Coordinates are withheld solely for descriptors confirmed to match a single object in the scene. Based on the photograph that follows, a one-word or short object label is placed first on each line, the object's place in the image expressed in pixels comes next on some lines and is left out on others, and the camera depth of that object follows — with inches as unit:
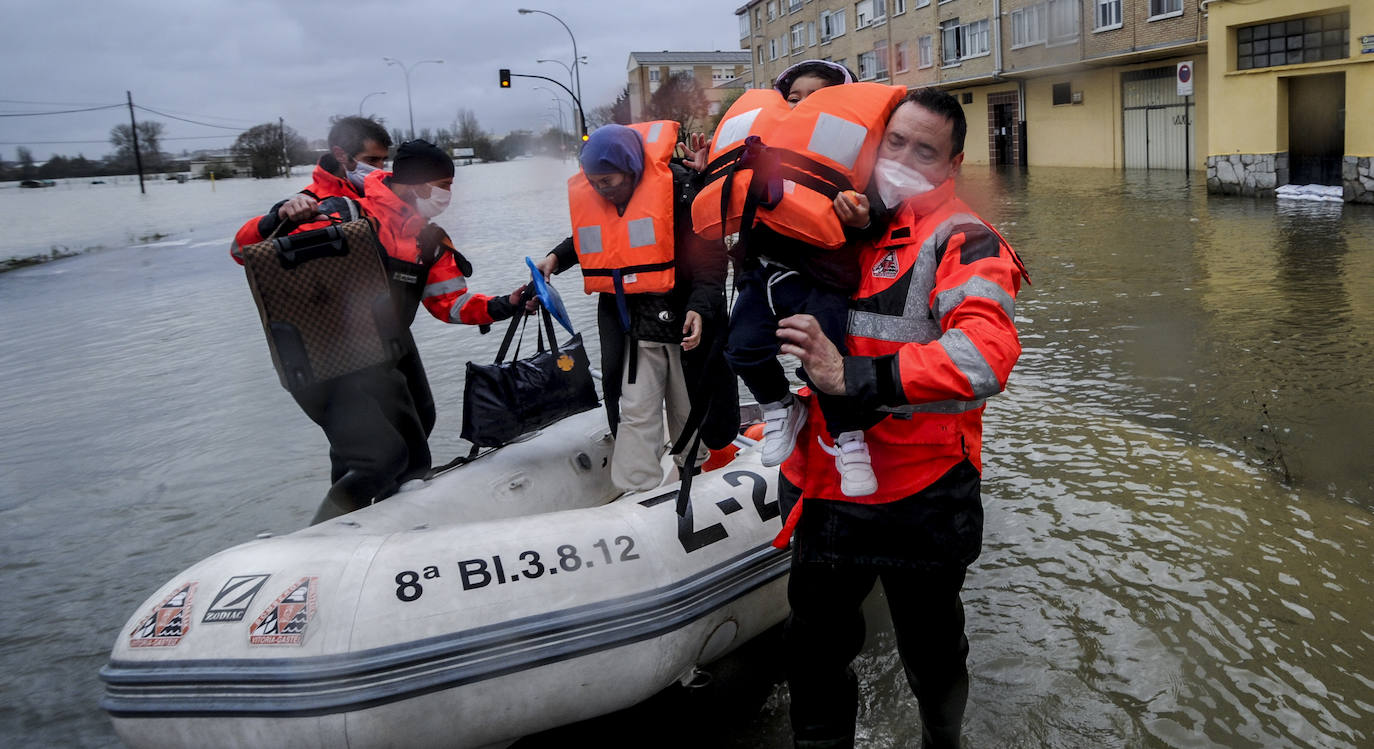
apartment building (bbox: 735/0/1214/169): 837.8
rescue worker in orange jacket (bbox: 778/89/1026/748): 77.8
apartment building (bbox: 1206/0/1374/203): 622.5
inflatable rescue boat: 104.7
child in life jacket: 86.4
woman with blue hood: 150.4
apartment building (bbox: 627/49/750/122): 2263.8
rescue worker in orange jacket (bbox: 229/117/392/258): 171.0
